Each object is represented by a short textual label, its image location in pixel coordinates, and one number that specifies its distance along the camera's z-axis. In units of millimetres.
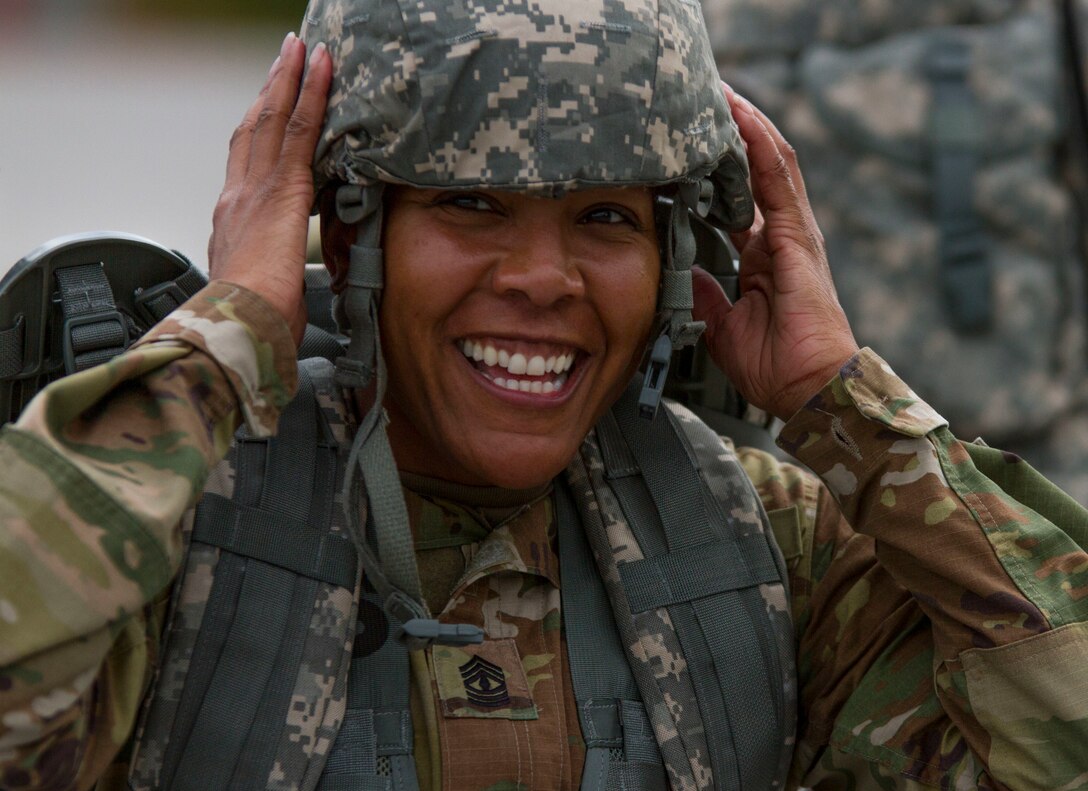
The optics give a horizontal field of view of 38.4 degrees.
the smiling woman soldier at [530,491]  2354
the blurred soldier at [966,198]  5793
